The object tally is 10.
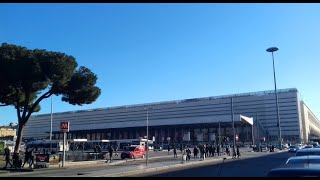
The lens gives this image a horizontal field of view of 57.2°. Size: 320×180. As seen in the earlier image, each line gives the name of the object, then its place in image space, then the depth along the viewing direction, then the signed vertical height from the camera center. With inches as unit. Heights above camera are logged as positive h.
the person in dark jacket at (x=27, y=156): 966.7 -105.1
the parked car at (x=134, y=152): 1511.5 -153.0
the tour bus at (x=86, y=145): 2876.8 -222.9
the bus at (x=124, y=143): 2552.0 -183.2
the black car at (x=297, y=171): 173.4 -30.5
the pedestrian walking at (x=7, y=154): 924.1 -94.1
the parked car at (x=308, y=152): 334.6 -35.3
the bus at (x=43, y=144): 2055.6 -155.6
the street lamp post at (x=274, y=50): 2122.1 +530.5
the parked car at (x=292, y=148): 1871.9 -172.2
